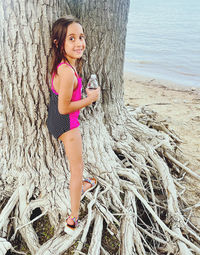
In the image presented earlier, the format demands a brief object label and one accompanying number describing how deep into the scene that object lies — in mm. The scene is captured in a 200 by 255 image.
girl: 1753
